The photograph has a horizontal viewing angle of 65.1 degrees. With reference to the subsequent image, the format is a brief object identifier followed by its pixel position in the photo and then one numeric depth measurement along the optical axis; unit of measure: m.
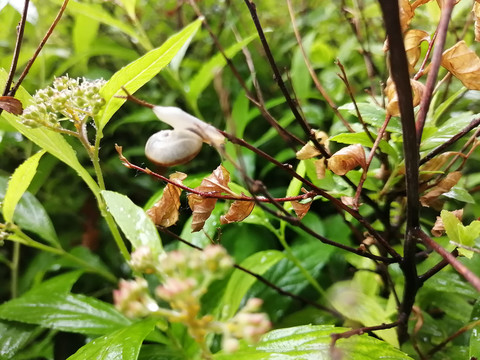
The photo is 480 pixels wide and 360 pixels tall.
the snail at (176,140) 0.10
